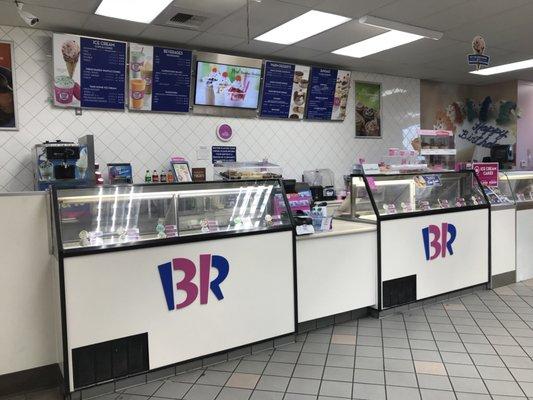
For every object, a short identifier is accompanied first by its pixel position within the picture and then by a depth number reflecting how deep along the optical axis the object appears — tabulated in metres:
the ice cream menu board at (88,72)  4.84
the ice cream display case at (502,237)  5.20
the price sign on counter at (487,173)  5.36
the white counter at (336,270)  3.79
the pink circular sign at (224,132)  6.02
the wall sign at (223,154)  6.00
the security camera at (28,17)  3.66
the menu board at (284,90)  6.27
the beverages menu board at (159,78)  5.27
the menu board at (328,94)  6.70
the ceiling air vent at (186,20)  4.59
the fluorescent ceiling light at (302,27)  4.71
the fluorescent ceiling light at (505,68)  7.11
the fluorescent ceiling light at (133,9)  4.17
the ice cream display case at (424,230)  4.29
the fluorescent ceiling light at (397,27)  4.69
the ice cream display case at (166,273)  2.85
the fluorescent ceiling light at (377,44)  5.40
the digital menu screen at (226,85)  5.71
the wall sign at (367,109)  7.30
